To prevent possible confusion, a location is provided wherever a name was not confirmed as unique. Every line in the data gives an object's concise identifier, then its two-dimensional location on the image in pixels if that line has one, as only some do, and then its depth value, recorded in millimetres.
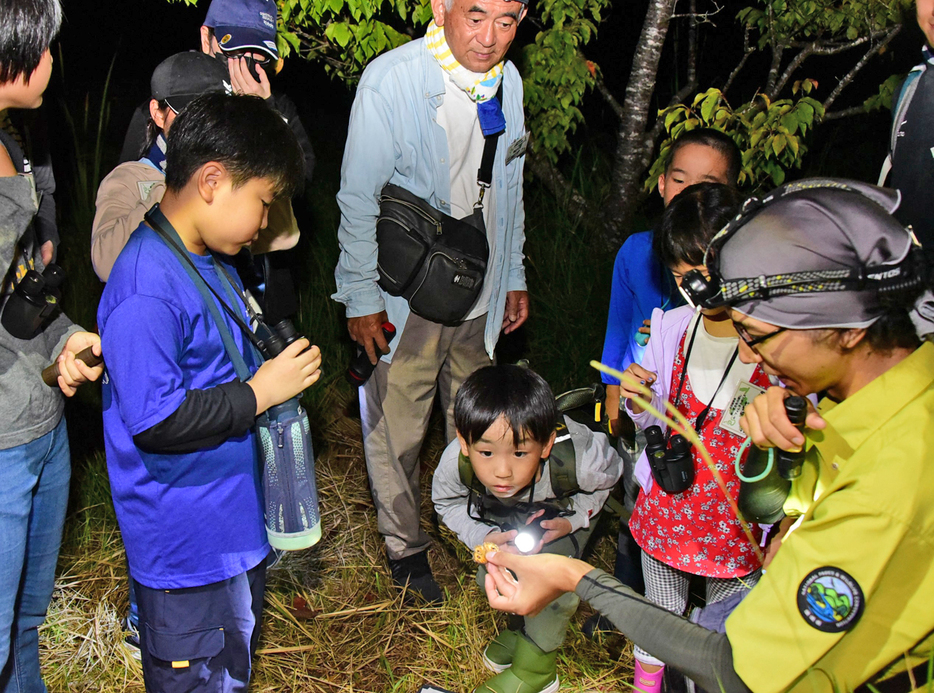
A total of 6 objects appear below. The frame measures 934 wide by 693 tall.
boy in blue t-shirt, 1840
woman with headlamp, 1320
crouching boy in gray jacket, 2381
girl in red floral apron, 2279
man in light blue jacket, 2730
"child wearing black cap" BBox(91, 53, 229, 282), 2321
